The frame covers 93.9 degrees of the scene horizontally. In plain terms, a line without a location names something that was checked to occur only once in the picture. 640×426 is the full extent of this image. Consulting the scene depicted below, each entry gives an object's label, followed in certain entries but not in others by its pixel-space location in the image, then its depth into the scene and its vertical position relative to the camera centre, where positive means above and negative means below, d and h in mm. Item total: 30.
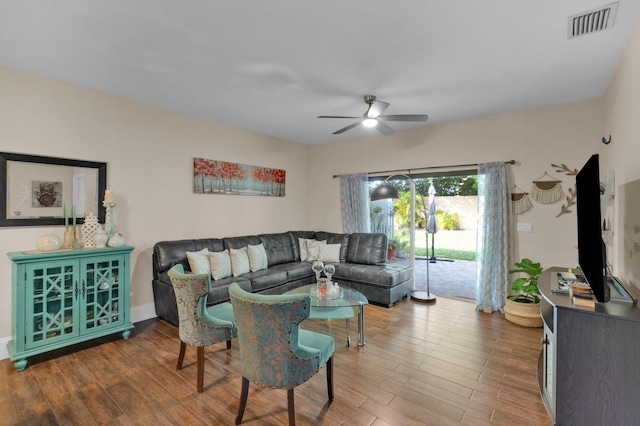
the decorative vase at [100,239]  3191 -240
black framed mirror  2906 +294
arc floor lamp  4516 +29
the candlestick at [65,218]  3131 -20
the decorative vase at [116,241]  3280 -273
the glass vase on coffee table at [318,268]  3414 -604
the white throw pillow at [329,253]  5262 -672
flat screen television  1687 -109
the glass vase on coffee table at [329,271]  3240 -606
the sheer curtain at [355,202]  5605 +246
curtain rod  4197 +767
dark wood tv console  1521 -801
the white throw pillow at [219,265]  3851 -640
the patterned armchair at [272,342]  1749 -773
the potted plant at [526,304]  3574 -1109
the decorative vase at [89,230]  3186 -144
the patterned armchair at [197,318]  2336 -832
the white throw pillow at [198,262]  3719 -585
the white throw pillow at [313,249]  5367 -611
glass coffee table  2855 -919
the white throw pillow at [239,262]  4066 -647
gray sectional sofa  3730 -824
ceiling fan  3250 +1110
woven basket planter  3576 -1217
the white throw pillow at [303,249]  5438 -619
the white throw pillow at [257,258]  4379 -631
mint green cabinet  2652 -798
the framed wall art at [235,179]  4480 +618
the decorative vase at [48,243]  2883 -253
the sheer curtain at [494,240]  4168 -361
